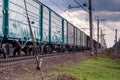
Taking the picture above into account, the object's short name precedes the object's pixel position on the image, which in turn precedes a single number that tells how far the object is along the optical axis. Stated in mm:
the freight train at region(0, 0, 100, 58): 18906
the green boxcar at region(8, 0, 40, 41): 19766
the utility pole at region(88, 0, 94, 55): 47875
